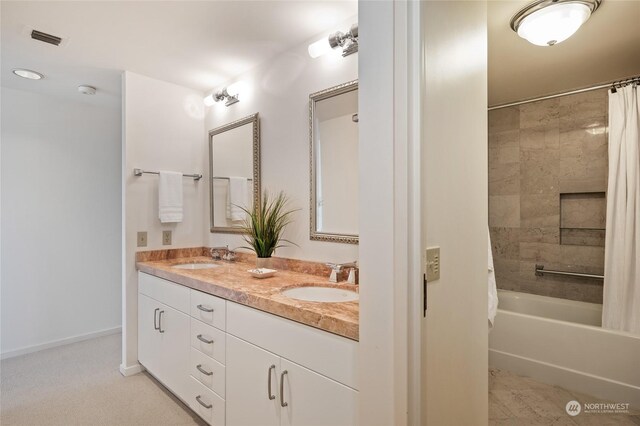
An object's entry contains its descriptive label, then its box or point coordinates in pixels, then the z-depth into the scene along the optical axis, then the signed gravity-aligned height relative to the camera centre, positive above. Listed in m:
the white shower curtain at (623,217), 2.25 -0.04
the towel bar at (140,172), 2.51 +0.31
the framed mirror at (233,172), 2.43 +0.31
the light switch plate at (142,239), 2.54 -0.21
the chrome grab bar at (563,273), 2.68 -0.53
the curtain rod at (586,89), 2.35 +0.97
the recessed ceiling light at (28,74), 2.43 +1.04
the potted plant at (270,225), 2.12 -0.09
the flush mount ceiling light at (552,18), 1.55 +0.94
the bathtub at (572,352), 2.05 -0.97
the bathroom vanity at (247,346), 1.15 -0.61
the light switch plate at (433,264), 0.97 -0.16
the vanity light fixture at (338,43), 1.72 +0.93
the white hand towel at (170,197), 2.59 +0.12
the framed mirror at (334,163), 1.85 +0.29
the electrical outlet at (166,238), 2.69 -0.22
